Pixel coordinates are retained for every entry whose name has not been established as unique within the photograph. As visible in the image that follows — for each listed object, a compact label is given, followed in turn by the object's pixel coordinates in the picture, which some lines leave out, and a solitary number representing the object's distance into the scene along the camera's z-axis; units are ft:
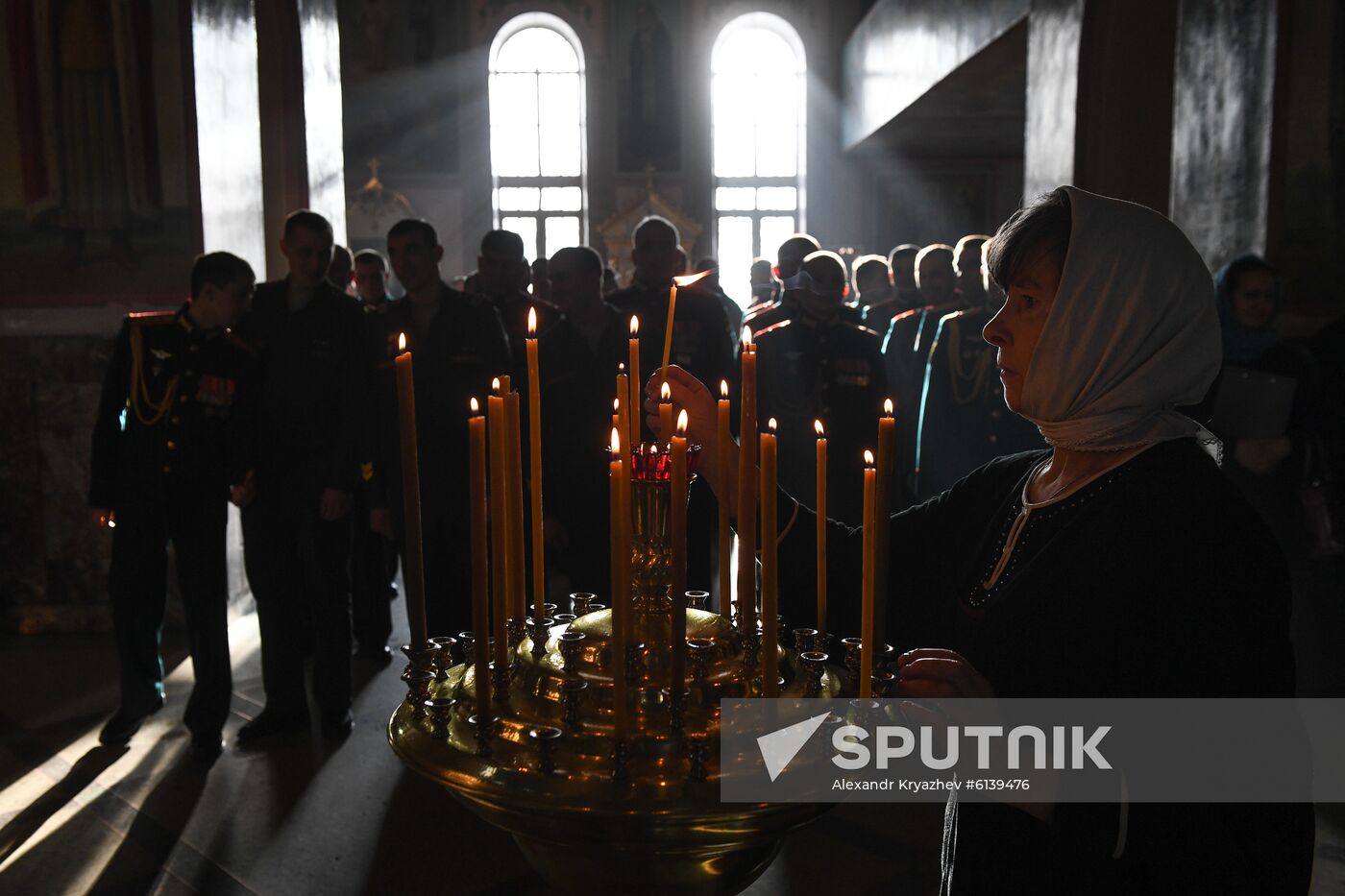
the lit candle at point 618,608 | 3.38
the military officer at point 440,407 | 13.44
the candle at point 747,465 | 4.00
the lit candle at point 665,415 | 3.92
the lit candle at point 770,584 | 3.71
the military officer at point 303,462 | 12.99
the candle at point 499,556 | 3.83
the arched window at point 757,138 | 58.70
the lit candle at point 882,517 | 3.94
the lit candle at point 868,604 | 3.82
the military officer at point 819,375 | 15.96
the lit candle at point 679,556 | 3.48
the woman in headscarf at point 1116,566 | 3.97
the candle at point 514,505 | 4.16
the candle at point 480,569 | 3.60
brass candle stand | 3.36
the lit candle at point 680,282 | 3.77
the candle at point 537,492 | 4.41
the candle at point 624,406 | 3.99
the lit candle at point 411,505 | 3.92
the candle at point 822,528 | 4.38
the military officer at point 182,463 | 12.51
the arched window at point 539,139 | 58.39
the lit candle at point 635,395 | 4.42
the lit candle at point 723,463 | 4.27
